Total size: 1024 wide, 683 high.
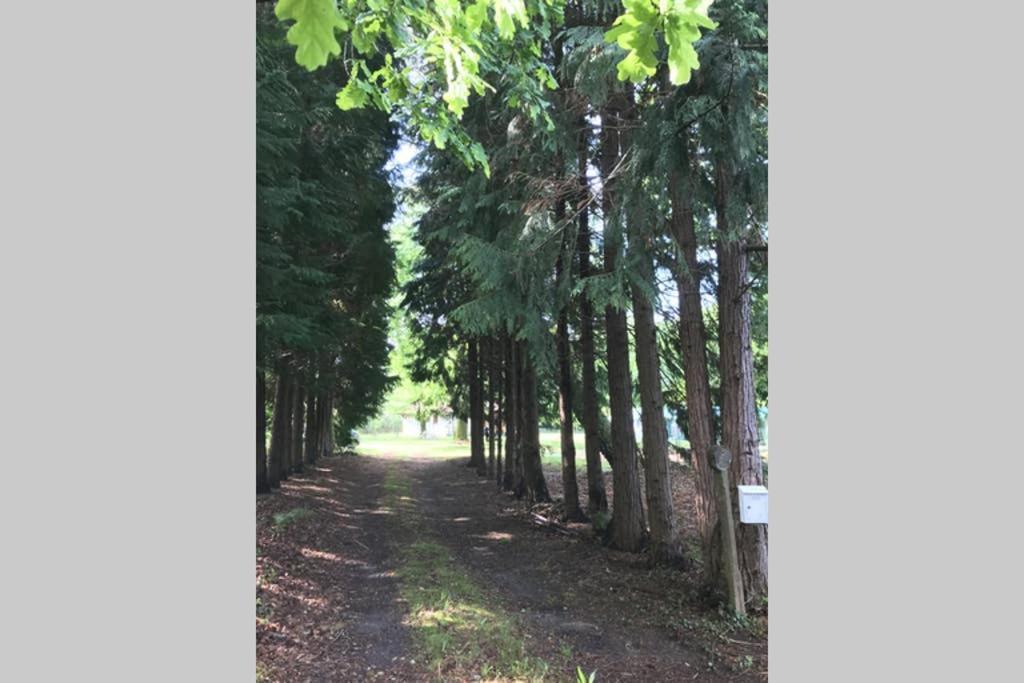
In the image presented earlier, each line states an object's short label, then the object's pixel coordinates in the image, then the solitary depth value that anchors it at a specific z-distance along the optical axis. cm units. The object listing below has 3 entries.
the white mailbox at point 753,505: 628
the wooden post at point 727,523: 680
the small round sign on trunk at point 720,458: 679
